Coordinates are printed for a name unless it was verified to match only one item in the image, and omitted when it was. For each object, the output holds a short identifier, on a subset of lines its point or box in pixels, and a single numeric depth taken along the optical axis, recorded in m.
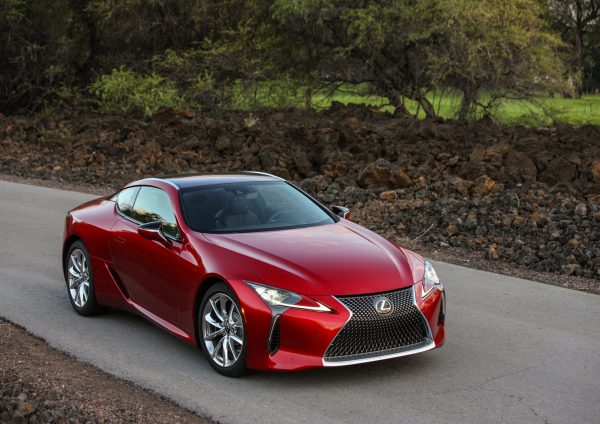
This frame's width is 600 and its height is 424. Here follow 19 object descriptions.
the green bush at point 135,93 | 31.03
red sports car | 6.80
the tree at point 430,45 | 26.59
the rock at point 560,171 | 17.30
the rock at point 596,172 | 16.72
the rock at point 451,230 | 13.94
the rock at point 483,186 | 15.99
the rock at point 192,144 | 24.30
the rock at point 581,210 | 13.83
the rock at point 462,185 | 16.05
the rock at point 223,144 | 23.73
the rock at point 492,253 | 12.73
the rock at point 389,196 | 16.31
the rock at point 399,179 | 17.66
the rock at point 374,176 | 17.78
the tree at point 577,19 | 55.22
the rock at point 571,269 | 11.87
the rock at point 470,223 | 14.02
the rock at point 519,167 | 17.08
